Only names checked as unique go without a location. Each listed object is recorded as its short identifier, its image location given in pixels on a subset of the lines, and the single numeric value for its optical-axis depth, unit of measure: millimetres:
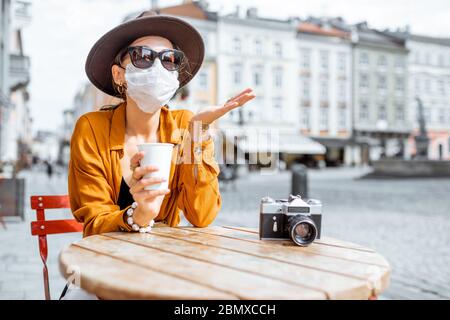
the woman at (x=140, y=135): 1934
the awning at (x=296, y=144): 39438
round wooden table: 1166
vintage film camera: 1707
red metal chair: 2311
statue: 23594
